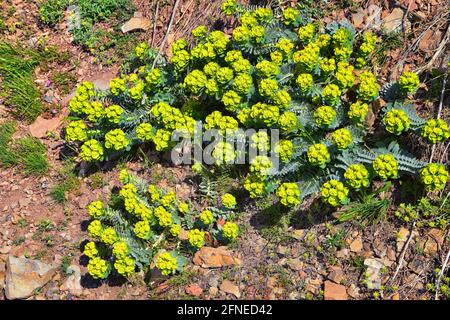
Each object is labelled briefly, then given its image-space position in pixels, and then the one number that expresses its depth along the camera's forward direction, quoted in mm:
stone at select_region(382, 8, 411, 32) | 5496
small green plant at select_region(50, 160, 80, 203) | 5602
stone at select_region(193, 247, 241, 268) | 4934
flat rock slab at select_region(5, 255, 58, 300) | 5027
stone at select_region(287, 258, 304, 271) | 4812
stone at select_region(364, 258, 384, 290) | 4598
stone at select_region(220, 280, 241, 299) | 4816
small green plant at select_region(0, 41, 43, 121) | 6223
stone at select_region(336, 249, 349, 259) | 4777
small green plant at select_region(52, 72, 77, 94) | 6344
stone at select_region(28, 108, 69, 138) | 6090
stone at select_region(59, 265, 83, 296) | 5082
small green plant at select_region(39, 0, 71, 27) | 6699
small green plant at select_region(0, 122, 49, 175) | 5820
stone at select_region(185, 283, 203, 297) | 4863
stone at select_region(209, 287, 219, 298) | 4852
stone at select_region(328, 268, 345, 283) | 4660
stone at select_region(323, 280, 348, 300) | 4590
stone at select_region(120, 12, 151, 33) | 6371
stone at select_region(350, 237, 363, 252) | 4785
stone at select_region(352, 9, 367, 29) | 5609
